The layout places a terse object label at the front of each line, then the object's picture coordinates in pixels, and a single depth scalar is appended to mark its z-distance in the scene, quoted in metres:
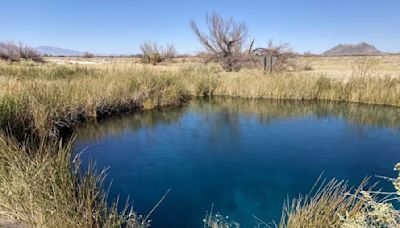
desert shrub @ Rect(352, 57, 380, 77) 11.49
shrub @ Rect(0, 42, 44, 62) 21.16
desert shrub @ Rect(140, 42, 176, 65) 23.47
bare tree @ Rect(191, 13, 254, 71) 18.19
